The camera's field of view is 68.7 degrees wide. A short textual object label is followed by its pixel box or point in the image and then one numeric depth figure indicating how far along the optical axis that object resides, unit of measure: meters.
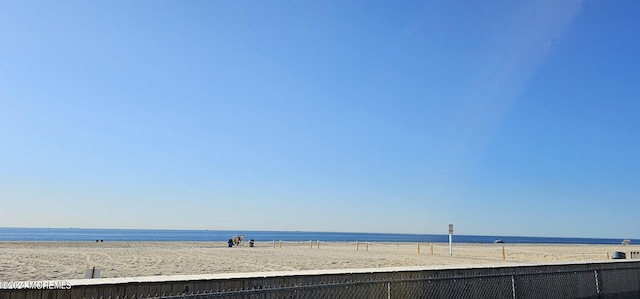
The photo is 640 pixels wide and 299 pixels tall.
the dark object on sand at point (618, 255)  15.94
